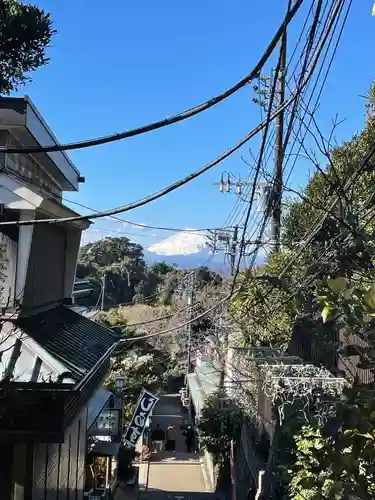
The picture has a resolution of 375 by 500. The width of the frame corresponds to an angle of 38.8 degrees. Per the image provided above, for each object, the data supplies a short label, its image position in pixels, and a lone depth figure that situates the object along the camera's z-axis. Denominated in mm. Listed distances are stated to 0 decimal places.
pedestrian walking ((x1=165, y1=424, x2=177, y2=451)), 26234
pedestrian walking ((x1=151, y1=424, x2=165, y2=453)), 25938
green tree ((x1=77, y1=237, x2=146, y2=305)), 55344
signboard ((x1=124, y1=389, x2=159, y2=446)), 17422
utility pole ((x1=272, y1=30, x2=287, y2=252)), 4040
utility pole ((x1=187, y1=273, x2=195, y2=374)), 32762
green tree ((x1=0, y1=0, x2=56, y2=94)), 13359
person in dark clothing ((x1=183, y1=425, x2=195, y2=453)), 26828
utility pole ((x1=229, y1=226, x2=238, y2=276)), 21359
